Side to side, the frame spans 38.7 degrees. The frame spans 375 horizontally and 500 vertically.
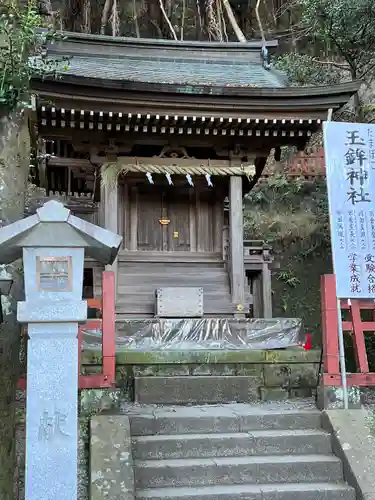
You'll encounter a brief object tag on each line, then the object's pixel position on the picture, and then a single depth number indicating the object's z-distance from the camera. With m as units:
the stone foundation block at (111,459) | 4.16
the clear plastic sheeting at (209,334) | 8.48
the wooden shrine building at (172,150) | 8.80
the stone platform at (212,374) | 6.57
